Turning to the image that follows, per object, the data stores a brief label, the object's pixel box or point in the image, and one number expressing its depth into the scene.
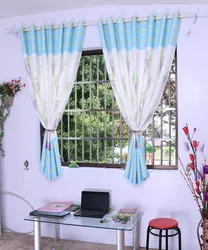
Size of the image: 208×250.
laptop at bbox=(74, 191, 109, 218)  3.17
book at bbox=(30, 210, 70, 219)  2.99
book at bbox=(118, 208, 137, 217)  3.03
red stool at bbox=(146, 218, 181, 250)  2.76
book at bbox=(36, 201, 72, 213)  3.12
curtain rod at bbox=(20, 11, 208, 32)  3.04
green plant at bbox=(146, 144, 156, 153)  3.37
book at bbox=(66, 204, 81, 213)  3.17
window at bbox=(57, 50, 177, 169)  3.32
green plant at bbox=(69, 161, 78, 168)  3.46
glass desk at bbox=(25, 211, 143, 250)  2.78
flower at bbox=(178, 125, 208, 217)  2.80
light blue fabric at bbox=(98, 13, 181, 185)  3.10
